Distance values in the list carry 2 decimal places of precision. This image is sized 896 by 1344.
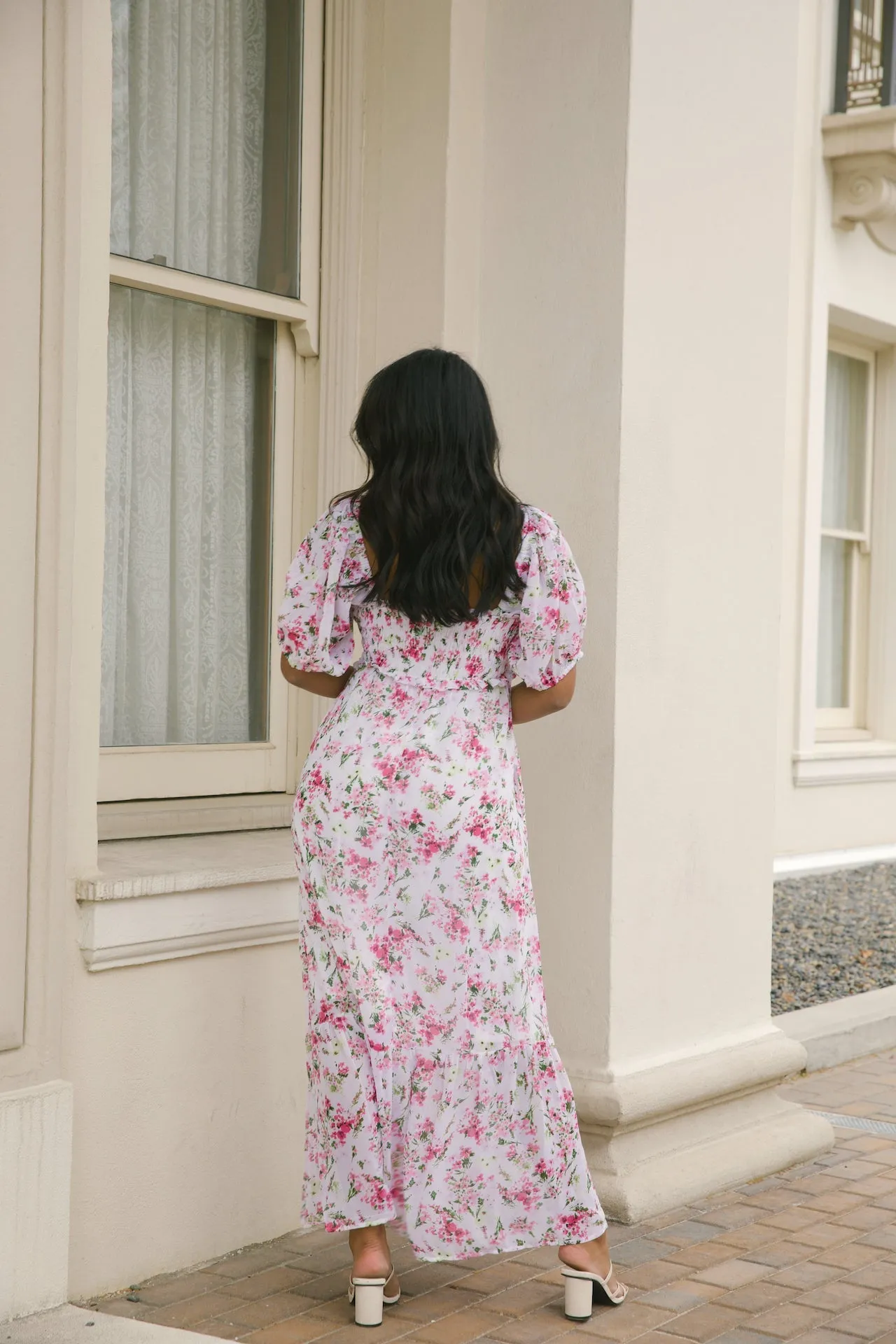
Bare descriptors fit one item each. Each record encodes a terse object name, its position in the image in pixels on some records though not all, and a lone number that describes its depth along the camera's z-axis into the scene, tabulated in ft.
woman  9.73
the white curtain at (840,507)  33.32
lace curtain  11.88
